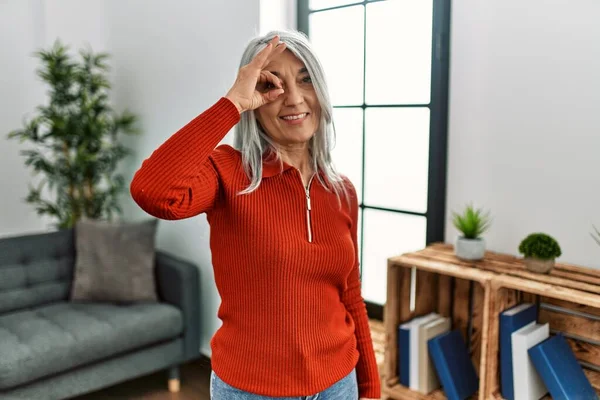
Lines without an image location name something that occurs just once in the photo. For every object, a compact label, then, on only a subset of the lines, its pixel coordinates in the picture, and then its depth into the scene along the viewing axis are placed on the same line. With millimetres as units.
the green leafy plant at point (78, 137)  3252
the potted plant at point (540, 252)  1693
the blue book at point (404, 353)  1973
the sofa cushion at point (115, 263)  2879
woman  1123
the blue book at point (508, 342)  1714
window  2154
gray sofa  2398
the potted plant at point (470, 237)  1868
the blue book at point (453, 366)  1862
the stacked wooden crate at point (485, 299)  1666
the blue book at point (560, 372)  1634
